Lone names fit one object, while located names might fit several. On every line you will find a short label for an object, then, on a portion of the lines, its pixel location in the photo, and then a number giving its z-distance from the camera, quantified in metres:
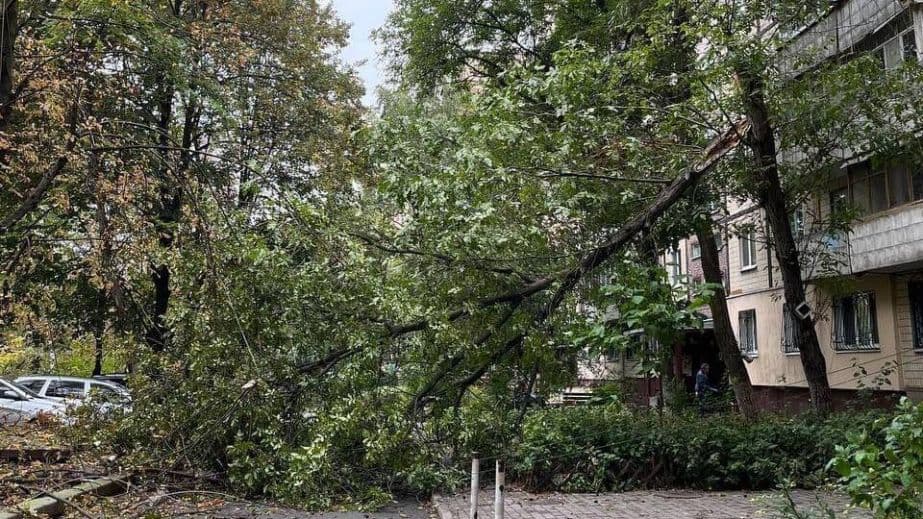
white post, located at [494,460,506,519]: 6.93
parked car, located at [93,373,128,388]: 21.56
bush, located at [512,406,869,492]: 11.71
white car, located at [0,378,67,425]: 18.66
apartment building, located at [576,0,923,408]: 14.73
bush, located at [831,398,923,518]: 5.32
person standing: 22.33
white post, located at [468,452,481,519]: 7.77
